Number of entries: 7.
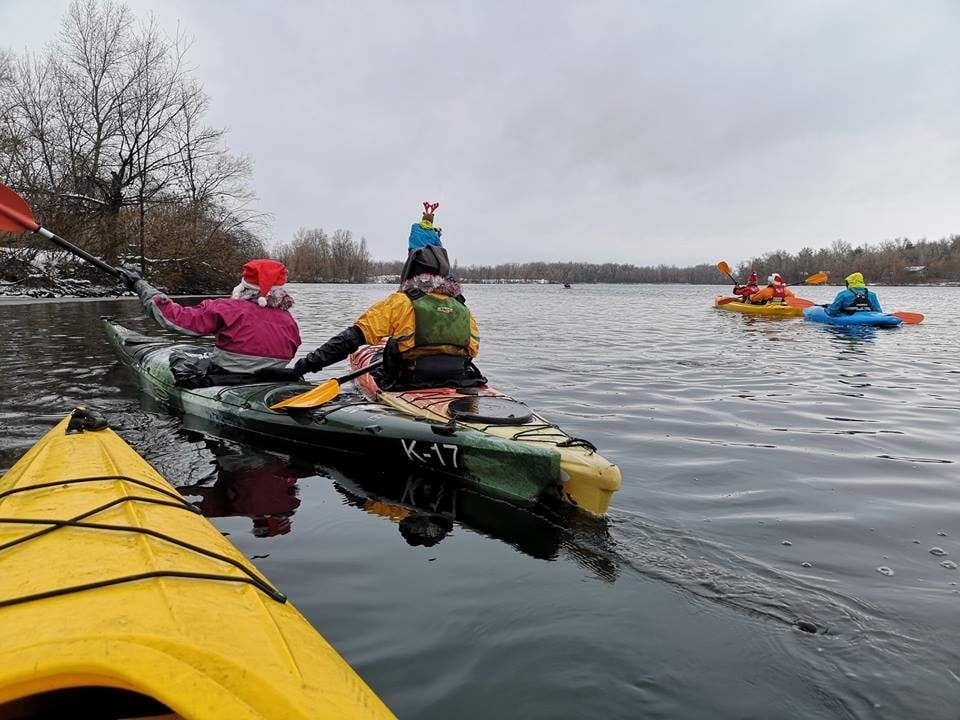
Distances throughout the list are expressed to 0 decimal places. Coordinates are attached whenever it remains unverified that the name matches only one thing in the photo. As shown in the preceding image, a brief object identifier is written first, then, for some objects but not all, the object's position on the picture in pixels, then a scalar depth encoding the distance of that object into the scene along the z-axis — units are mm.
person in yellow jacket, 5180
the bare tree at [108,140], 25469
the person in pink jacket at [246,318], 5805
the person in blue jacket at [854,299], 17203
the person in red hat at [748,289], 21859
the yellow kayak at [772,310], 20438
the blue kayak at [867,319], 16188
